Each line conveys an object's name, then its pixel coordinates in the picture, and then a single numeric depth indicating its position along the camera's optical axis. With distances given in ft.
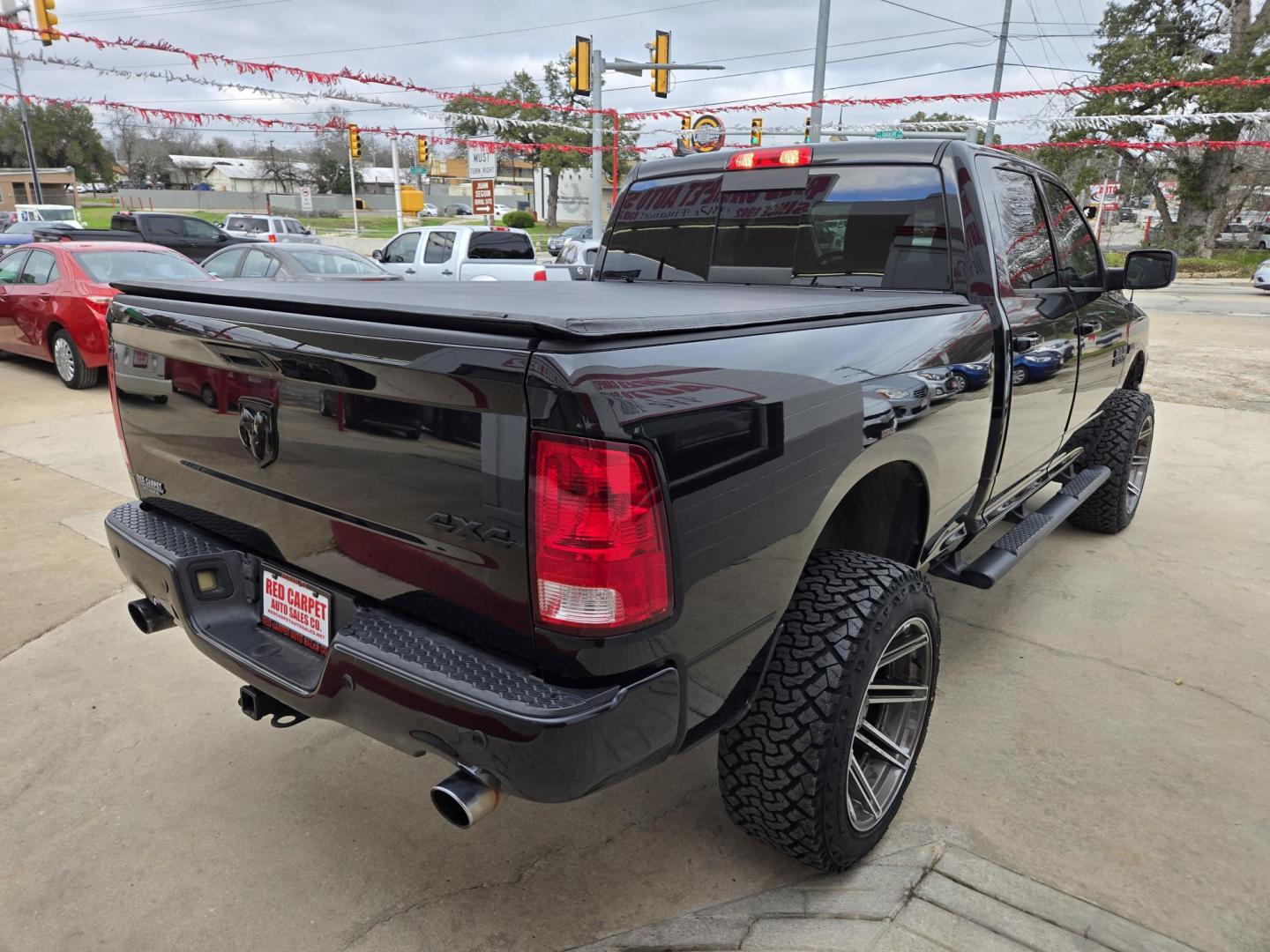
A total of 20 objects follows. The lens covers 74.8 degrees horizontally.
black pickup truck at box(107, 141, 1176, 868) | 5.18
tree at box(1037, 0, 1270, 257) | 107.96
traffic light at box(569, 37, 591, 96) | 57.16
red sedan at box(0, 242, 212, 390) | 28.19
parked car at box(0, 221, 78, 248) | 72.02
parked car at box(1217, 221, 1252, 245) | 150.30
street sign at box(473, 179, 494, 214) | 104.53
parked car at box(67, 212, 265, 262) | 60.70
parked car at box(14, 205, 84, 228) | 111.04
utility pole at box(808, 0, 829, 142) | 52.05
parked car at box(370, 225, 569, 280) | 45.32
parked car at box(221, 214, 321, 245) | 95.65
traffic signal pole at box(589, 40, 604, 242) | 61.16
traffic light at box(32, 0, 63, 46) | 46.52
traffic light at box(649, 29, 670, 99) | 62.80
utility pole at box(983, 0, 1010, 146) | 81.10
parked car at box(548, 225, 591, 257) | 93.80
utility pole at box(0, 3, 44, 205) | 45.03
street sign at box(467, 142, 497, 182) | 101.18
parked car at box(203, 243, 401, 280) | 35.29
